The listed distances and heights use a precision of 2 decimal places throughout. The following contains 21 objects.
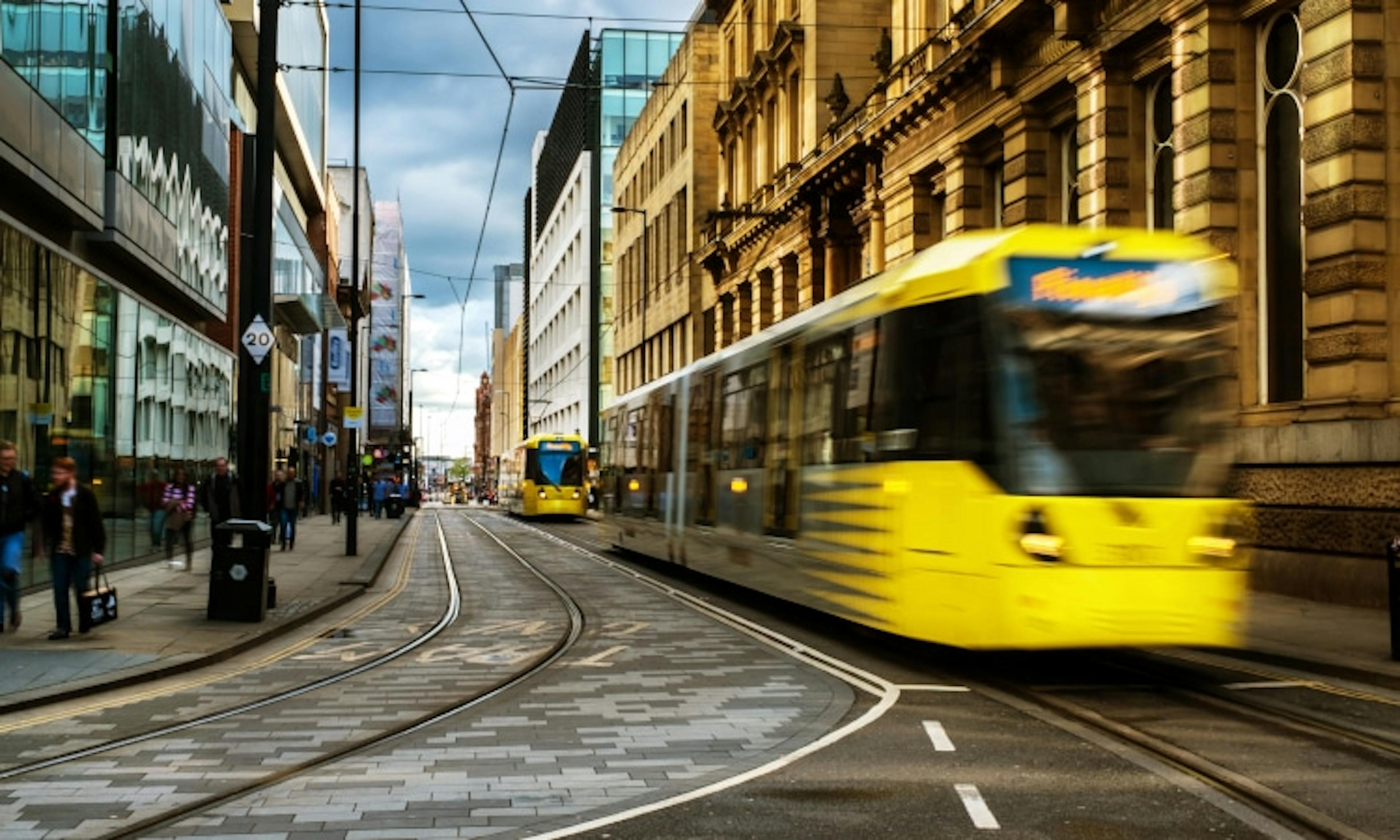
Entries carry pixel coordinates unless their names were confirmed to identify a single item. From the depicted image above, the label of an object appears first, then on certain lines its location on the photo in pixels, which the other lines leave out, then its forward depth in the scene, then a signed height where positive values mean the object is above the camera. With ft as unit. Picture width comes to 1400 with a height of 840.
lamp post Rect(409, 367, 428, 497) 308.40 -1.48
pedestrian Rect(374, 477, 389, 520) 210.38 -4.04
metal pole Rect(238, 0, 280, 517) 53.47 +7.02
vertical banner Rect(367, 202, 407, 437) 482.28 +46.18
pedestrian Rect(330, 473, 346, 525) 162.71 -3.49
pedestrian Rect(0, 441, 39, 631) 44.24 -1.29
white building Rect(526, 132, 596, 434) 305.53 +35.84
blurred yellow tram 34.76 +0.51
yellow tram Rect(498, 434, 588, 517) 174.60 -1.06
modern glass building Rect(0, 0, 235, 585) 61.57 +11.73
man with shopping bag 44.39 -1.96
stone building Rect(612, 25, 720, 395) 200.85 +37.09
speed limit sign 54.54 +4.53
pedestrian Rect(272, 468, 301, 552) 101.71 -2.53
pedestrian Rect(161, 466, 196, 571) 77.05 -2.69
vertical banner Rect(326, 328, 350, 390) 251.39 +17.92
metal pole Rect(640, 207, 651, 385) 211.82 +24.39
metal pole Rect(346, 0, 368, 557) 96.68 +5.75
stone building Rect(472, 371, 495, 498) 530.27 -5.24
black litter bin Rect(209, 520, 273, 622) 50.52 -3.73
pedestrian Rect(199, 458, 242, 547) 76.23 -1.51
